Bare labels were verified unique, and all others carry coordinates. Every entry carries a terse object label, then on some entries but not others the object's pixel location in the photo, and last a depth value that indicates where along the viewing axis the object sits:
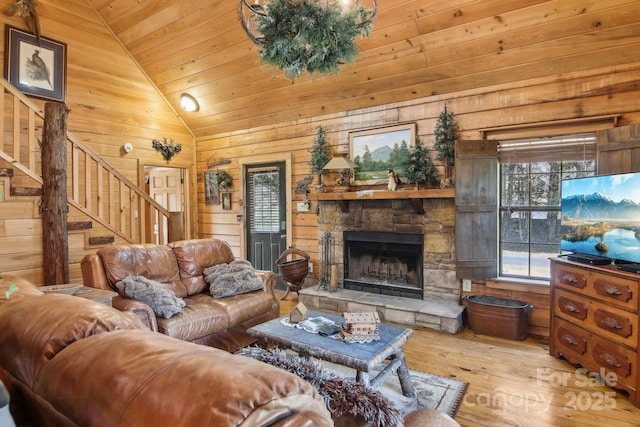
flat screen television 2.54
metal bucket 3.42
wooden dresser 2.40
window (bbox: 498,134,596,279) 3.48
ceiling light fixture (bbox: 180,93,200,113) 5.66
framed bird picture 4.34
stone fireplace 3.93
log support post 3.73
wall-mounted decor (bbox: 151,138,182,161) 5.79
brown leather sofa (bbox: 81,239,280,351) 2.80
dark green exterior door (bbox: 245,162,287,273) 5.49
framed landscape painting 4.22
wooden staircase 3.58
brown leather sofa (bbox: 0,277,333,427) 0.61
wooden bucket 4.84
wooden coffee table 2.08
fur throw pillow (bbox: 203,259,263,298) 3.38
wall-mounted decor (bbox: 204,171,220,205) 6.14
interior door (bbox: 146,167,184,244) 6.37
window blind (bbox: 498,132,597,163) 3.33
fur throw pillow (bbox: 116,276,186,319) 2.79
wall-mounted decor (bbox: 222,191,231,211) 6.01
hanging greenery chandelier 1.85
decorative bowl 2.61
